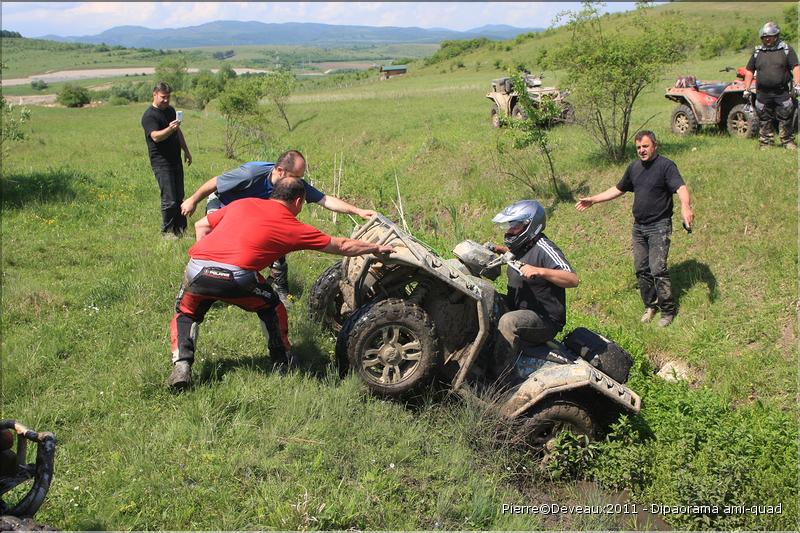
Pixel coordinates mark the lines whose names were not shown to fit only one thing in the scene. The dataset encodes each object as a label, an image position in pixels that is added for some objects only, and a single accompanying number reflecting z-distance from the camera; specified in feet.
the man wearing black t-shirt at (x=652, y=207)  24.47
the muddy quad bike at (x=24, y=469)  10.47
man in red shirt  16.44
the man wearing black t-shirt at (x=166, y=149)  28.76
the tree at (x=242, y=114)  78.48
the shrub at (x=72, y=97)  177.68
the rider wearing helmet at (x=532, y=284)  17.24
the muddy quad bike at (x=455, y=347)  16.89
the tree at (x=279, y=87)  96.63
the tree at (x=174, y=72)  217.97
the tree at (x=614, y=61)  36.47
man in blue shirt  21.09
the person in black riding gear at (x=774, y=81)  33.91
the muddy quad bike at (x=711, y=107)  41.11
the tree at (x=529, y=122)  37.07
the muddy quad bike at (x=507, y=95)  58.05
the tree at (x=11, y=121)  43.32
